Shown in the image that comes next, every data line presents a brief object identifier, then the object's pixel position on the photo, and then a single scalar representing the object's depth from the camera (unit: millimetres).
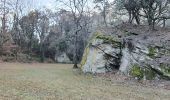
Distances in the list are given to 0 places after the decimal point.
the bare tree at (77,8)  17137
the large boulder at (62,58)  25902
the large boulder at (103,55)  10849
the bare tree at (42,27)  25832
